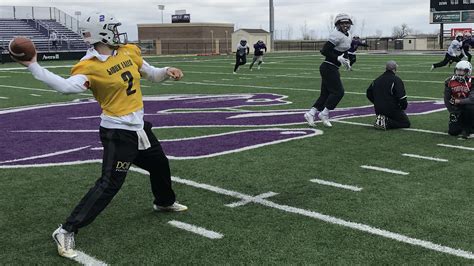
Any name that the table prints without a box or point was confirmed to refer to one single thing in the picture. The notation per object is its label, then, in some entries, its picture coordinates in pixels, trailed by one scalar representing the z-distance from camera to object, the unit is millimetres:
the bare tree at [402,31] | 102525
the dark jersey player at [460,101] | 8068
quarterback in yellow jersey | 4012
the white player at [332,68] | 9039
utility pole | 53581
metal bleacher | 43000
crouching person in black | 8859
